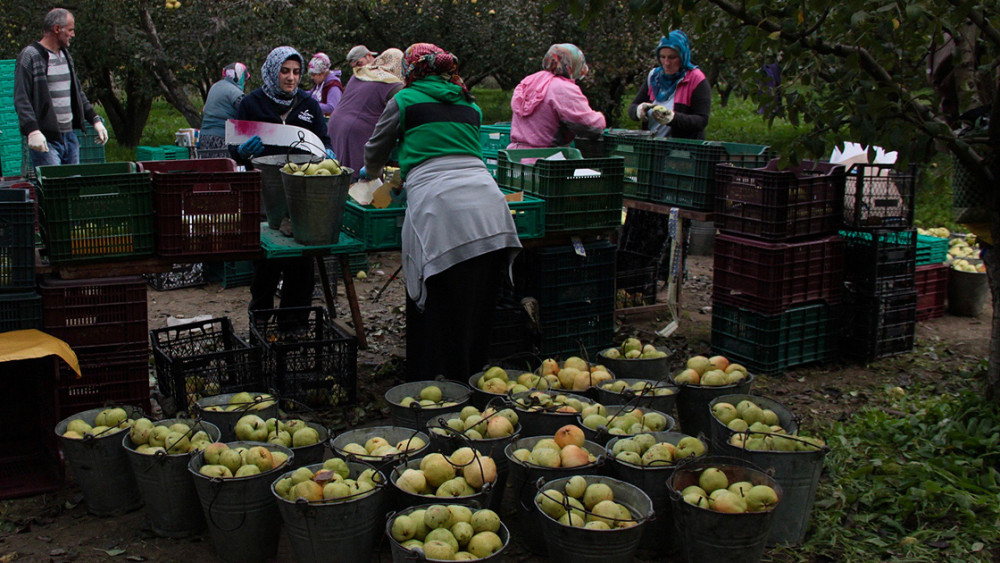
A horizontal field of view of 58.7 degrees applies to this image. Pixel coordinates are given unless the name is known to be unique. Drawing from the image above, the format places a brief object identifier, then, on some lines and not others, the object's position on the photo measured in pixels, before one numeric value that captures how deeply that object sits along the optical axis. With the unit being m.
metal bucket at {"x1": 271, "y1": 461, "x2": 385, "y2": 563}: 3.62
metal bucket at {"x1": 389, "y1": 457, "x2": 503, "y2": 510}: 3.72
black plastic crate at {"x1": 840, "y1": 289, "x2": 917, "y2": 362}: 6.95
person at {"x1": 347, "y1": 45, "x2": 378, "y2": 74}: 8.82
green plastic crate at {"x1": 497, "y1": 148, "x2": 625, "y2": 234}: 6.24
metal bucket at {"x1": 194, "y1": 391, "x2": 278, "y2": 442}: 4.57
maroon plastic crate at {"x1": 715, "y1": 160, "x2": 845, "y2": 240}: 6.45
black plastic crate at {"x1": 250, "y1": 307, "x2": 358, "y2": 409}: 5.56
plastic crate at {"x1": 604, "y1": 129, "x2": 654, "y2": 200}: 7.83
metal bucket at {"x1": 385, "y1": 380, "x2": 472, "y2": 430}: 4.62
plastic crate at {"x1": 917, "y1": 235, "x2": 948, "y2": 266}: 8.12
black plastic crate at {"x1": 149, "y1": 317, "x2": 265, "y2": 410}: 5.16
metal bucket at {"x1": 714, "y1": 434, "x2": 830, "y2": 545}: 4.09
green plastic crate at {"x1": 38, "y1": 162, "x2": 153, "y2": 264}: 4.76
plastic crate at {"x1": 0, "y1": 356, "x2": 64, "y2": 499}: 4.66
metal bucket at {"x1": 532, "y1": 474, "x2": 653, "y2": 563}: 3.52
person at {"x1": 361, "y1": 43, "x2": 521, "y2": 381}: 5.23
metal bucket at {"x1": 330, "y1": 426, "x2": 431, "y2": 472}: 4.16
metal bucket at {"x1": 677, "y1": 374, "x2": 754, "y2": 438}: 4.95
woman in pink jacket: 7.18
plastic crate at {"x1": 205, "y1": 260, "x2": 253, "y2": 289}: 8.96
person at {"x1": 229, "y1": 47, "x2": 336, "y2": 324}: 6.40
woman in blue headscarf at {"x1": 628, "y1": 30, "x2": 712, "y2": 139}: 7.81
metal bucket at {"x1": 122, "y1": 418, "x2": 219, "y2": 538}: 4.07
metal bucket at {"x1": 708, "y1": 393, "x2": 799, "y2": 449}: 4.40
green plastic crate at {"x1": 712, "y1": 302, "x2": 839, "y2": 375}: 6.66
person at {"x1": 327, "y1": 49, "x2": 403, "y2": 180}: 8.09
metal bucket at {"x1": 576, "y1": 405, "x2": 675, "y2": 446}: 4.37
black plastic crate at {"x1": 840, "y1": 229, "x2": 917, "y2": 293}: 6.79
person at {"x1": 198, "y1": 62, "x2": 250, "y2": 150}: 8.52
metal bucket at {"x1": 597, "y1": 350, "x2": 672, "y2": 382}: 5.36
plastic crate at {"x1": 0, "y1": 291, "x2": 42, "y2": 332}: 4.69
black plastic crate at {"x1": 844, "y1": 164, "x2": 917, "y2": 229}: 6.78
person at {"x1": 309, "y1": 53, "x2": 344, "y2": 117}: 10.45
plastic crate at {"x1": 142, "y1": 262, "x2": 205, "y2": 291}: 8.91
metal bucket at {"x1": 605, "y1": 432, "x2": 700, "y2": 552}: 3.99
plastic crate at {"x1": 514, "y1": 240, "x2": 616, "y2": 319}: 6.32
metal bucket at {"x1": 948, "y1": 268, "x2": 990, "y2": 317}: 8.35
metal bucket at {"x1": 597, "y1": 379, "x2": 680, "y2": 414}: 4.73
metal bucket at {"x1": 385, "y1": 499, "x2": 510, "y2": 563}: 3.34
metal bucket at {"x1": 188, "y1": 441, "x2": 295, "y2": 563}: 3.84
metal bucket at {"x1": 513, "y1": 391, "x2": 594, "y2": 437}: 4.52
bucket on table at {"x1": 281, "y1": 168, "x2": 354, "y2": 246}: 5.23
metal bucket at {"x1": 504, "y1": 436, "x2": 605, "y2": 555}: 3.93
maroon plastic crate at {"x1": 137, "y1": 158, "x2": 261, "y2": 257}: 5.00
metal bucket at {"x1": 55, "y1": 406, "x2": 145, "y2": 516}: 4.27
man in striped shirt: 7.63
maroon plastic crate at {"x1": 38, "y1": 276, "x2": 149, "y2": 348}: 4.80
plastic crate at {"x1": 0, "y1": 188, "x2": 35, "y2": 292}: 4.60
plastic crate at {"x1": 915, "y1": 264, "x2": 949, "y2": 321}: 8.18
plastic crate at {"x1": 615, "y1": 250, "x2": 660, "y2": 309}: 8.18
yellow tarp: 4.34
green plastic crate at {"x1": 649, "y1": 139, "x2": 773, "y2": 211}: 7.18
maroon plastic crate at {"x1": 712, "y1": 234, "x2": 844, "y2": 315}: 6.50
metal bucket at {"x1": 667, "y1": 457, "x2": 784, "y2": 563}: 3.62
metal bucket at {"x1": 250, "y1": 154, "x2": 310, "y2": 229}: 5.62
